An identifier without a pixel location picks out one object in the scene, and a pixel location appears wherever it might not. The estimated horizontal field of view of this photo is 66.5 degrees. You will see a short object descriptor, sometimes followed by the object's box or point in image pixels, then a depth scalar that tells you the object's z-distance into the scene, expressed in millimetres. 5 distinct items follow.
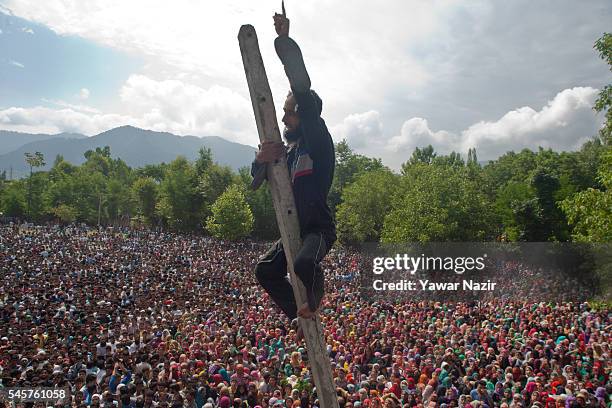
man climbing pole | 2703
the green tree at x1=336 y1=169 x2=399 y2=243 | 41500
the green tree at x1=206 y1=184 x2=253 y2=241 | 45969
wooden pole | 2701
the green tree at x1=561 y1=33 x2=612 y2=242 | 17312
